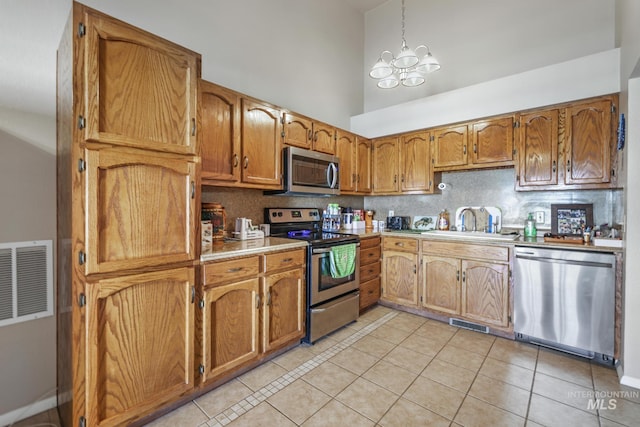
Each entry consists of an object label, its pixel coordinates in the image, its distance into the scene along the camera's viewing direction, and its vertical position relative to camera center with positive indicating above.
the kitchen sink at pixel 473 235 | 2.75 -0.25
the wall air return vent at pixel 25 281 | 1.60 -0.40
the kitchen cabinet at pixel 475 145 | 2.93 +0.73
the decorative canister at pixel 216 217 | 2.37 -0.05
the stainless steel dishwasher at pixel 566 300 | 2.21 -0.74
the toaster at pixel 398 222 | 3.80 -0.14
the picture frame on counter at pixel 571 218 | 2.68 -0.06
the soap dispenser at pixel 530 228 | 2.84 -0.16
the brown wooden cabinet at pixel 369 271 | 3.23 -0.69
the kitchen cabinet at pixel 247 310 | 1.83 -0.72
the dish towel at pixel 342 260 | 2.68 -0.47
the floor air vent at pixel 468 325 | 2.81 -1.16
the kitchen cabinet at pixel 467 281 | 2.70 -0.71
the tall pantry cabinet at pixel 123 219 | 1.36 -0.04
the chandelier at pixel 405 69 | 2.48 +1.32
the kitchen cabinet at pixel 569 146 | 2.44 +0.60
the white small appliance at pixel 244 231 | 2.61 -0.18
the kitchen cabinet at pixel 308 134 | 2.86 +0.84
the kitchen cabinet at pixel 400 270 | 3.24 -0.69
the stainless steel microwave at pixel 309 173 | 2.79 +0.41
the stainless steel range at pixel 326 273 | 2.54 -0.58
